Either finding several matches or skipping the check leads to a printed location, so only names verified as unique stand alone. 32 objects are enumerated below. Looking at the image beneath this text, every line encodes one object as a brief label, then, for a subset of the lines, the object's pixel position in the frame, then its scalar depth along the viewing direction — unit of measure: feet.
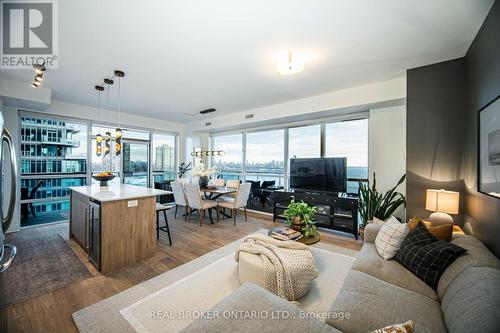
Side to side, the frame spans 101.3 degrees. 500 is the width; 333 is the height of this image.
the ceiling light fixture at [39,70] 8.91
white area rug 5.75
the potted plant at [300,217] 9.00
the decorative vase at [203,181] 17.03
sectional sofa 3.51
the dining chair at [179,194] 15.96
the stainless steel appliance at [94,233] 8.46
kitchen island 8.39
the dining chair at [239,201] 14.97
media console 12.42
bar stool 10.85
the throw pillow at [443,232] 6.30
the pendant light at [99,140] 11.80
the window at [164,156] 20.92
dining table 15.61
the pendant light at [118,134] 10.04
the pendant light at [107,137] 11.03
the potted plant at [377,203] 11.03
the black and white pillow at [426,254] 5.17
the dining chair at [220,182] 19.11
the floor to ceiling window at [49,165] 13.97
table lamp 7.70
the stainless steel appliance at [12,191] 3.35
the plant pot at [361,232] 11.49
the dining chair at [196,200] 14.36
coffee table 8.29
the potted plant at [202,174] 16.99
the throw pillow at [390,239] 6.70
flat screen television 13.29
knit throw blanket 6.15
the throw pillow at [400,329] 2.78
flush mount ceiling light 8.16
